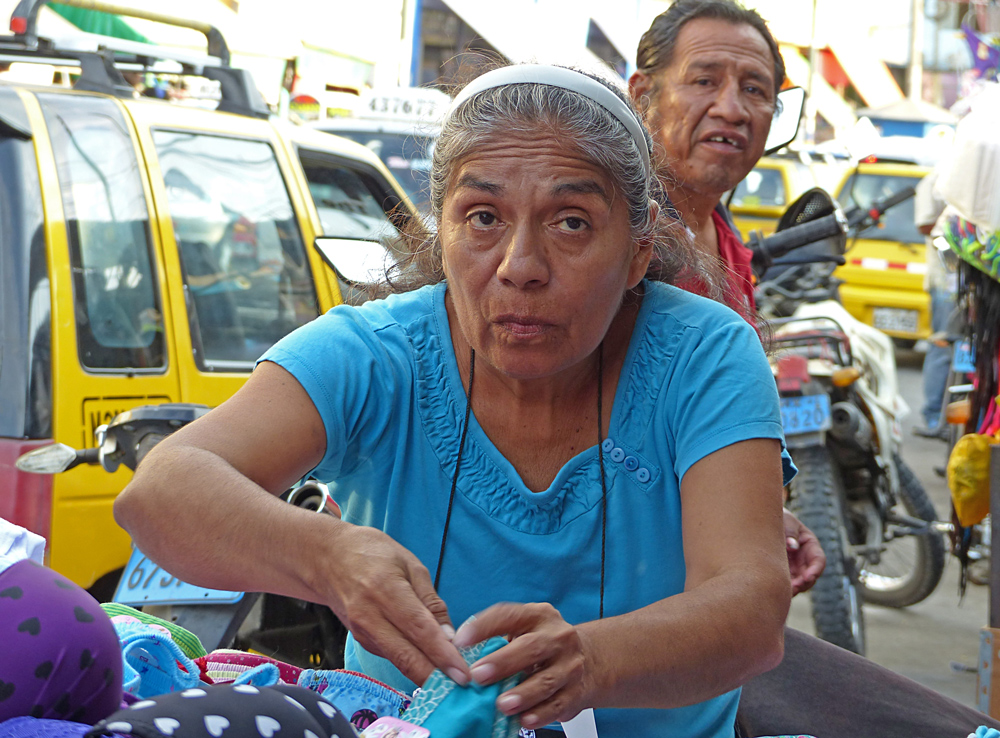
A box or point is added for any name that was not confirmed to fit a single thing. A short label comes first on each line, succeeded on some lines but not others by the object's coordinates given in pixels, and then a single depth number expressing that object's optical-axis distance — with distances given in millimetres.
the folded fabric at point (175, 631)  1463
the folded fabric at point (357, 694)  1366
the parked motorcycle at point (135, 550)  2254
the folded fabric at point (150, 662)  1256
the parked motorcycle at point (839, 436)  3752
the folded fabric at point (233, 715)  909
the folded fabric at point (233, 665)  1426
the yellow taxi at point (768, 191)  13445
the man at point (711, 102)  2701
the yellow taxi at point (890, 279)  13023
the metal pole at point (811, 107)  25031
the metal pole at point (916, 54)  30172
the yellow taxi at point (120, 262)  2830
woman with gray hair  1393
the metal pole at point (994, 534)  2775
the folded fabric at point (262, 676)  1327
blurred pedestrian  7766
